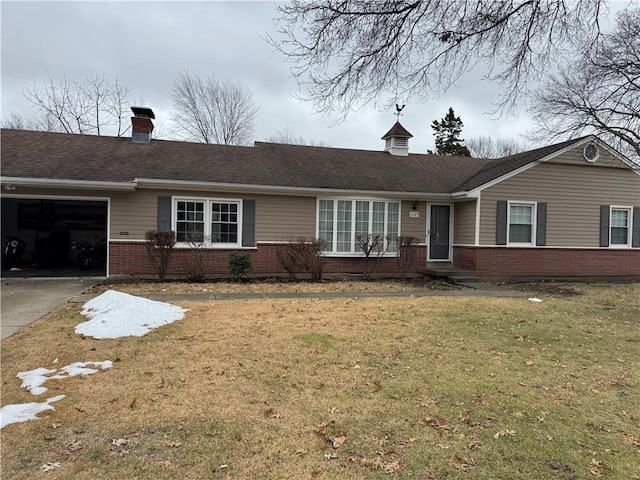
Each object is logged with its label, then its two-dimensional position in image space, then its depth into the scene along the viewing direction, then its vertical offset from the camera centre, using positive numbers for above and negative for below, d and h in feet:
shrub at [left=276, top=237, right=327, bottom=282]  39.45 -2.47
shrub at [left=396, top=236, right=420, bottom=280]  43.45 -1.93
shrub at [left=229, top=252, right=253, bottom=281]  38.27 -2.91
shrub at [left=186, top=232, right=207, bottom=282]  38.29 -2.43
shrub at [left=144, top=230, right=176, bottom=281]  36.37 -1.54
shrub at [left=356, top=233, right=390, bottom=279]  42.73 -1.47
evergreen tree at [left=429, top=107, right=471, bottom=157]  143.02 +34.13
